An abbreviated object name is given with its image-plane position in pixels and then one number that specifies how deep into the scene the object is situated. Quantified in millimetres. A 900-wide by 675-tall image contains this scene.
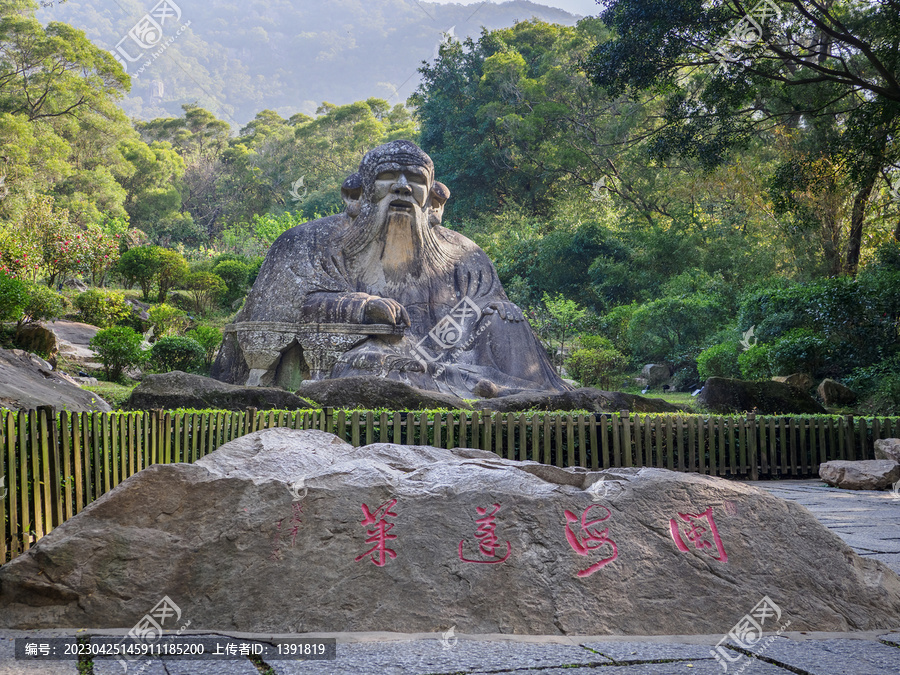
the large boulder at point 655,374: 17609
